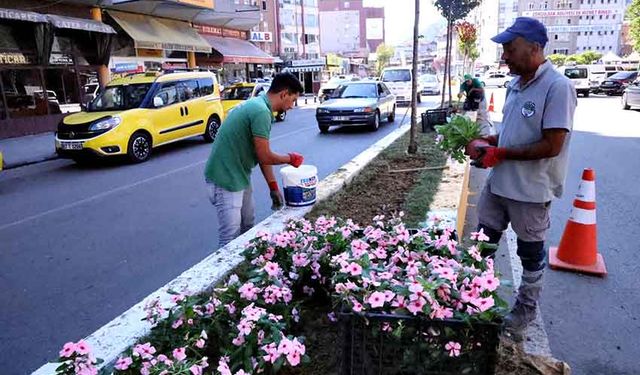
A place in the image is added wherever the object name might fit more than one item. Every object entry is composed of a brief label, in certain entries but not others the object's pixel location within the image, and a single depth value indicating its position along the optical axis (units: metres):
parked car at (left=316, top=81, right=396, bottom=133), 14.73
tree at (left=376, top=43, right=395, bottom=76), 111.31
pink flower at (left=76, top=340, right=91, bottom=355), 1.95
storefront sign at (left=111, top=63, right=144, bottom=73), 18.31
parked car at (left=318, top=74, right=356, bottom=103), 25.95
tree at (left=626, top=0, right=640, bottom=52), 28.97
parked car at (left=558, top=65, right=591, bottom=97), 29.89
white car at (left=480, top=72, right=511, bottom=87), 50.67
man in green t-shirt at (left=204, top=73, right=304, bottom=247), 3.74
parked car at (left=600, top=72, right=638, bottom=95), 30.08
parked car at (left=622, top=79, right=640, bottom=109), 19.35
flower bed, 1.93
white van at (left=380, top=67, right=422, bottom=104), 24.62
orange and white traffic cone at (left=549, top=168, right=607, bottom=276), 4.47
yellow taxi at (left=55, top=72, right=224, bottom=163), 10.71
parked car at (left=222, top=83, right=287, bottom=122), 18.58
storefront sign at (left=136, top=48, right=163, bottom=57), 23.26
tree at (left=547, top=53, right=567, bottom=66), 77.39
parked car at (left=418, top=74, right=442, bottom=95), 35.97
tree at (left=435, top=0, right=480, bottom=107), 17.50
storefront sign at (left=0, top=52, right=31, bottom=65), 16.09
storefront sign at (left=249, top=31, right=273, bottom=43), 36.34
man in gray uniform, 2.77
